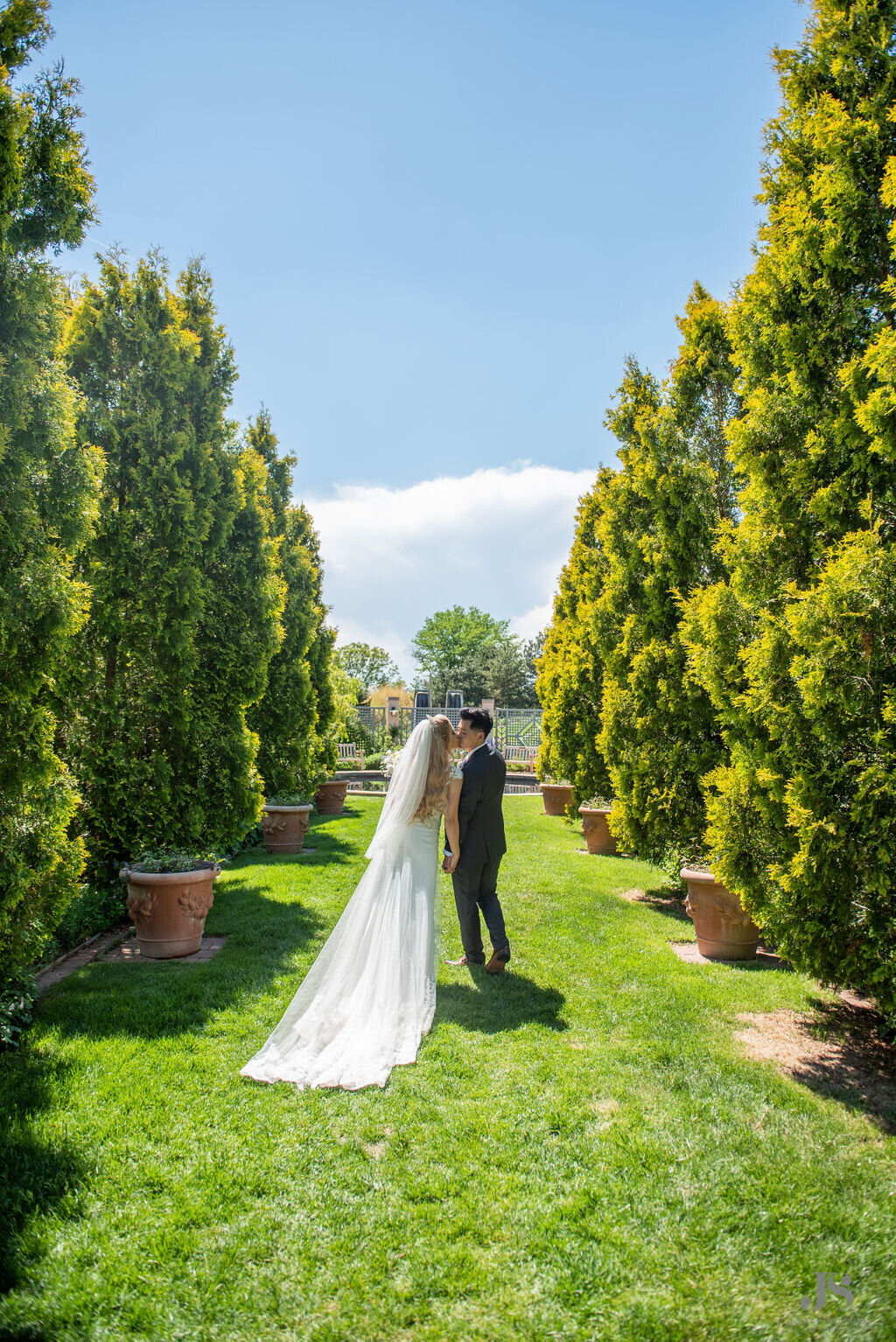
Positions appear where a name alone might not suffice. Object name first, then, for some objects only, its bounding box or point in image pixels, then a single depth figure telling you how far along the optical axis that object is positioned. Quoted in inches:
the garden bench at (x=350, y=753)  1078.2
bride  166.4
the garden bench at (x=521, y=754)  1205.1
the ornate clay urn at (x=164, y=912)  244.7
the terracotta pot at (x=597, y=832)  446.6
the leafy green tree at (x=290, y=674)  459.8
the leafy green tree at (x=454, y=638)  2987.2
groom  236.2
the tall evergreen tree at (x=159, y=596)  275.3
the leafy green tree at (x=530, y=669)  2362.2
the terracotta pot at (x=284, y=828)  431.2
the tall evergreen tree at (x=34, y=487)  157.0
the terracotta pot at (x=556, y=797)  644.1
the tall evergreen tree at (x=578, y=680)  474.9
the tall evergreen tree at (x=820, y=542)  150.9
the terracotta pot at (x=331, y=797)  619.8
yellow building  2622.3
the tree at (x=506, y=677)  2297.0
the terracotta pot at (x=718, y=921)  241.6
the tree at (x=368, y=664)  2797.7
